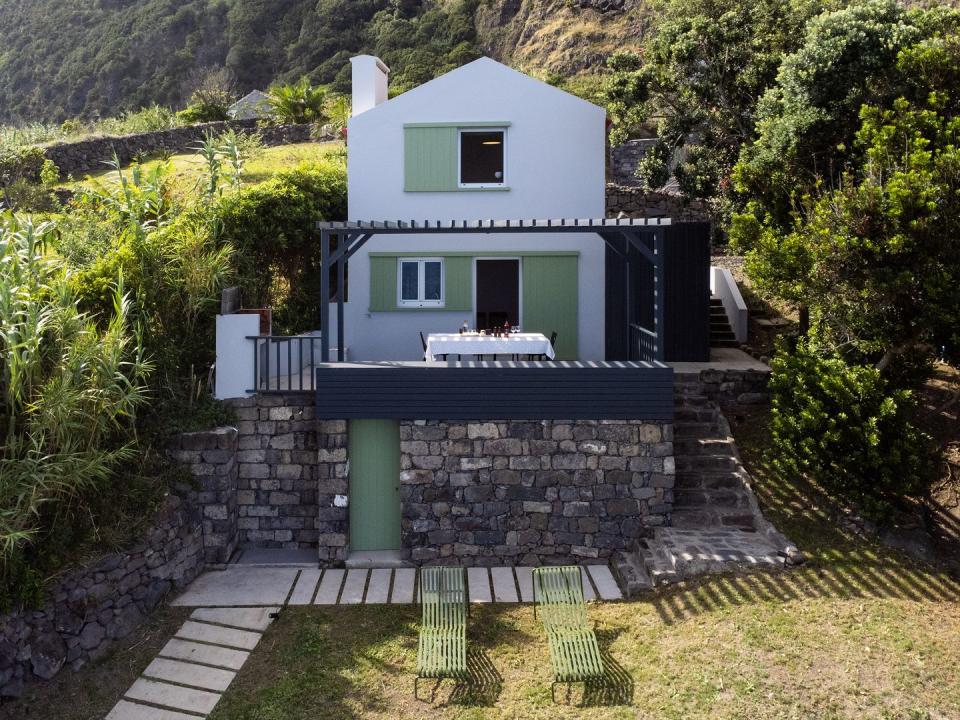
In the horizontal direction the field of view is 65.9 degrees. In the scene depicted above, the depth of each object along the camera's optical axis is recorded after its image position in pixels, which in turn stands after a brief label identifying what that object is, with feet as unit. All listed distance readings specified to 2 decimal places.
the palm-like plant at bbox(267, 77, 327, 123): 100.12
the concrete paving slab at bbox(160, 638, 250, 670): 27.07
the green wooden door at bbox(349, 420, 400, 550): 34.47
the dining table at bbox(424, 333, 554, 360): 35.78
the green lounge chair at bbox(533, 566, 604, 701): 24.73
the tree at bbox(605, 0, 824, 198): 50.75
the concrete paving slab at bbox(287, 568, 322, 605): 31.23
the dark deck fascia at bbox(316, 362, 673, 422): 33.12
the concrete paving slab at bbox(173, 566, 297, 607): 31.17
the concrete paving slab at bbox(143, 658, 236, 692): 25.89
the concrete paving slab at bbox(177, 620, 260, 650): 28.17
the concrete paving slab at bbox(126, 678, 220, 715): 24.73
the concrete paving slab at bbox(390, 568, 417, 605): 31.27
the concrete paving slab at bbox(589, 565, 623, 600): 30.76
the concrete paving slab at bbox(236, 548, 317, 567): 34.99
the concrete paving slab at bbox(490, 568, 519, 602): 31.17
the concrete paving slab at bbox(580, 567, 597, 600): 30.78
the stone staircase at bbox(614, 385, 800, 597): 30.25
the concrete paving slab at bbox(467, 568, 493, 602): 31.13
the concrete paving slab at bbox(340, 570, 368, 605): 31.27
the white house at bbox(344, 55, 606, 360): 44.83
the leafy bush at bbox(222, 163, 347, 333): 41.89
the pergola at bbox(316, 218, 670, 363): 33.40
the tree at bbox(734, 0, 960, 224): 37.35
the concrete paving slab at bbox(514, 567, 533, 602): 31.30
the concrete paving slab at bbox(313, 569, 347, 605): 31.22
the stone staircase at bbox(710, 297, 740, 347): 52.90
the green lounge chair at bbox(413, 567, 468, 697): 25.22
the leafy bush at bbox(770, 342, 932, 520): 31.07
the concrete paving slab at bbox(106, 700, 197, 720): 24.20
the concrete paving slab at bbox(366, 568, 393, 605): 31.32
